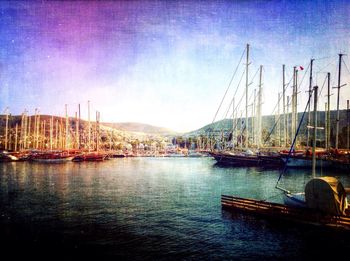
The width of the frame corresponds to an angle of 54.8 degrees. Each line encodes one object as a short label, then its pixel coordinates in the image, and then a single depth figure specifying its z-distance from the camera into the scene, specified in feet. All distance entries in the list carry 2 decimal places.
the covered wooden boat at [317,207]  46.98
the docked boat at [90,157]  225.56
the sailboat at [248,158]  158.71
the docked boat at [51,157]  219.78
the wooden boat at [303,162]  132.87
